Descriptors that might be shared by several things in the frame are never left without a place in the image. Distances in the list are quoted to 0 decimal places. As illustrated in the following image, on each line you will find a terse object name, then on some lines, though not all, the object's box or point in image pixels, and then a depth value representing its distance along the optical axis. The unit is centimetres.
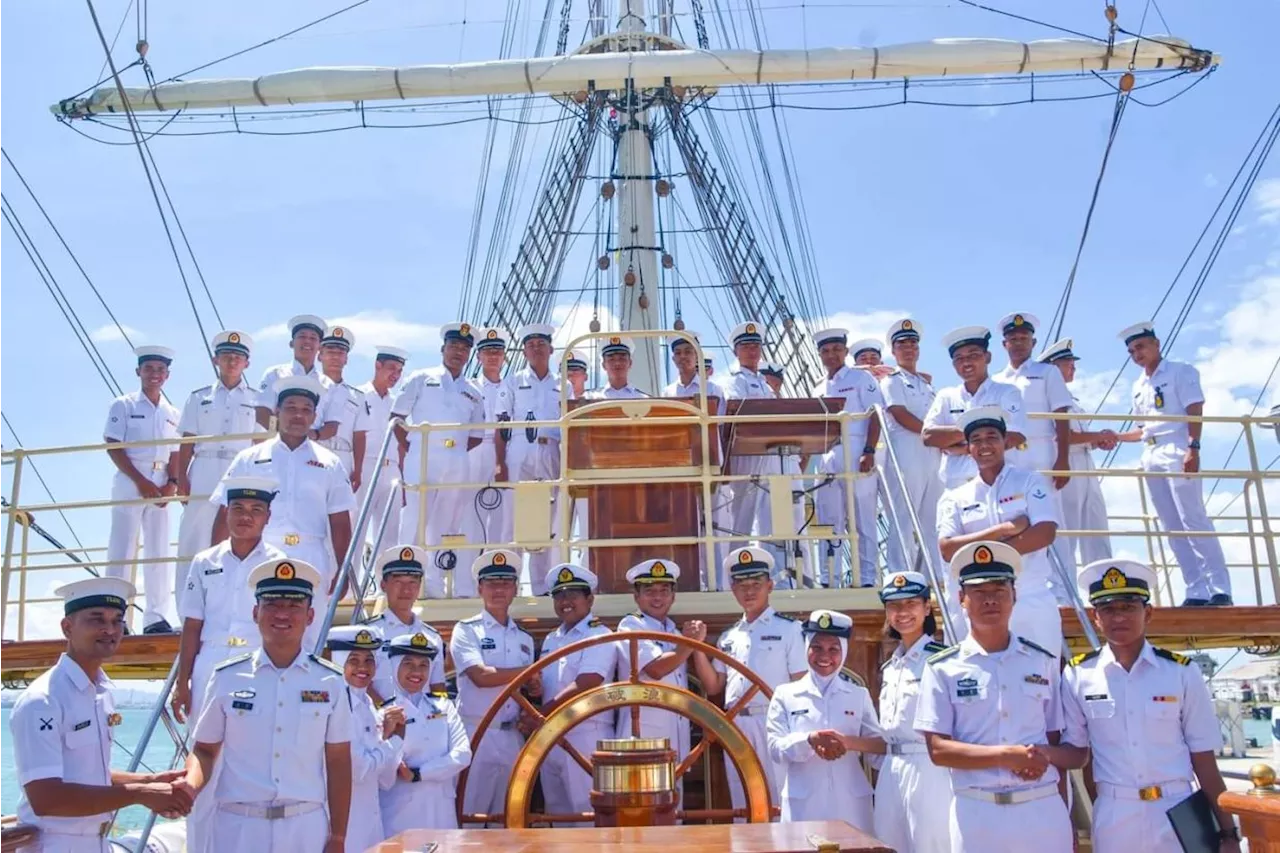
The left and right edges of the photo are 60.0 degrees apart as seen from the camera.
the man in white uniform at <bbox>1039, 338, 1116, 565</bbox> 732
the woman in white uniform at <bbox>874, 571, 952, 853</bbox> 429
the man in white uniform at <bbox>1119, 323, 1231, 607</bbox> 675
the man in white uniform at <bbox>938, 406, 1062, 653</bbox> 466
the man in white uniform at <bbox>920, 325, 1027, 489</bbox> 604
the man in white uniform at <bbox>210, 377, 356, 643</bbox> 549
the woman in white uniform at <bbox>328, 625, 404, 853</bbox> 431
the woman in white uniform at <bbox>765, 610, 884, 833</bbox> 453
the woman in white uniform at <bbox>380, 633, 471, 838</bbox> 457
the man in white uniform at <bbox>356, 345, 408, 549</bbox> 762
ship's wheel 424
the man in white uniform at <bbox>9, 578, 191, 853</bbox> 355
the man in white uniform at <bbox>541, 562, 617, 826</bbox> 504
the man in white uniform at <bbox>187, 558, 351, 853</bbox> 363
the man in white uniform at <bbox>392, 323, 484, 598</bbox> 717
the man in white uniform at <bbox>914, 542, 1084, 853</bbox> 358
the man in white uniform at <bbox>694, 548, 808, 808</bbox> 498
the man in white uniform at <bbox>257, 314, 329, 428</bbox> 730
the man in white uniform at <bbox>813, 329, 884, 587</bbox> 710
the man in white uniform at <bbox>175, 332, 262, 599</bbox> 687
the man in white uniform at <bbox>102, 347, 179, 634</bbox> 707
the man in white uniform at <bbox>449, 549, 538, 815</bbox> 509
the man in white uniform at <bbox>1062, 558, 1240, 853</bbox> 363
